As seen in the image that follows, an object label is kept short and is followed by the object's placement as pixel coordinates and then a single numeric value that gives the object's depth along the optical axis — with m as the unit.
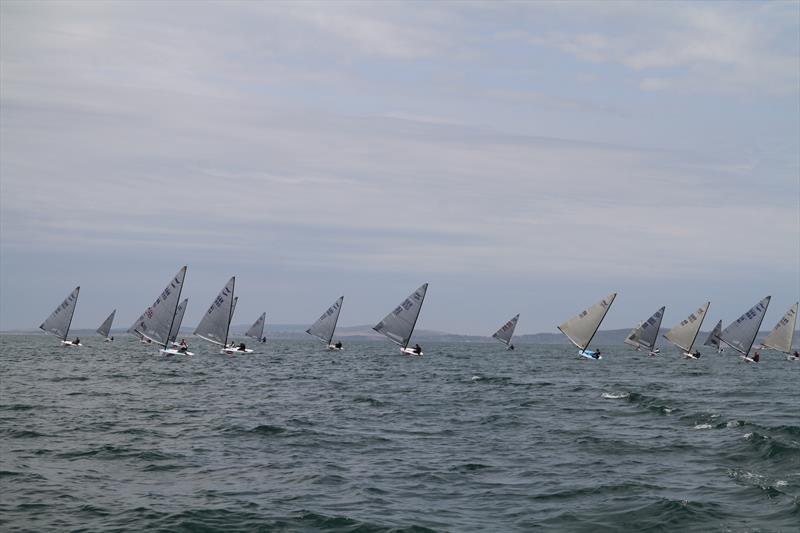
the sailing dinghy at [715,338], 135.50
